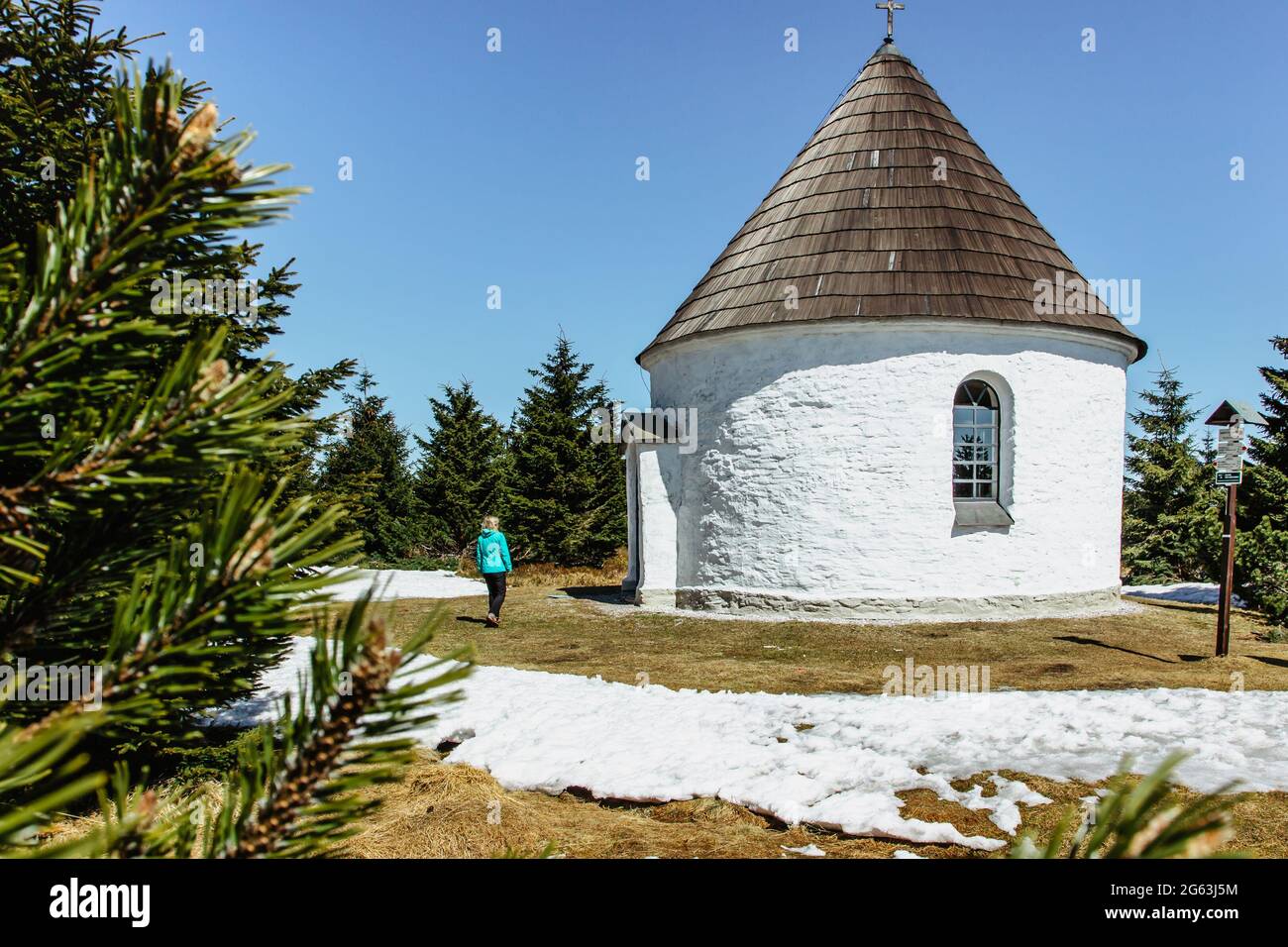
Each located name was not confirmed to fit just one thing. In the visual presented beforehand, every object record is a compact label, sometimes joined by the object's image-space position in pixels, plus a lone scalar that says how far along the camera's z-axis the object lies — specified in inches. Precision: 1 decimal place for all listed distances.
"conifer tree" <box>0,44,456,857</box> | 32.3
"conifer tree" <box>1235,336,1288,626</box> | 327.0
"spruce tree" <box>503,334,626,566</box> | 988.6
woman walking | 461.1
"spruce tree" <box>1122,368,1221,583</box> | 909.8
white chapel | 477.1
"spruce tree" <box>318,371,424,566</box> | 1131.3
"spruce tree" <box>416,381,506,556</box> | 1046.4
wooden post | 352.5
